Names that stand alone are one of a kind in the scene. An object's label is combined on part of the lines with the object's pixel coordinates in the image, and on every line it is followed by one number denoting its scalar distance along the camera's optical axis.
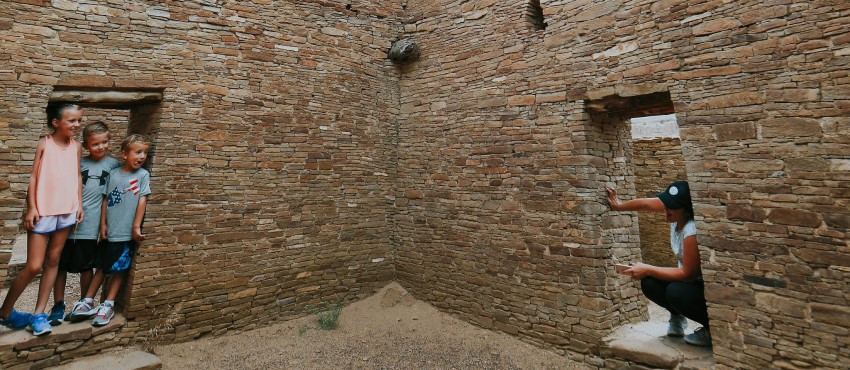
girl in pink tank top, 3.69
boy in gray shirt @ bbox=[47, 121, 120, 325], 4.01
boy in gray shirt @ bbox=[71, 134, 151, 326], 4.17
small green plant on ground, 5.21
